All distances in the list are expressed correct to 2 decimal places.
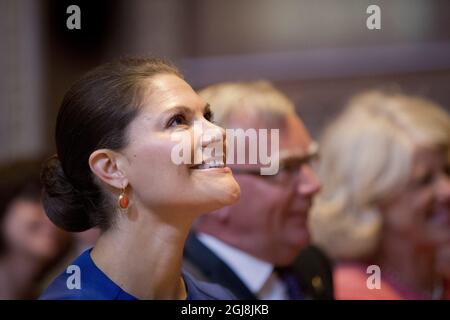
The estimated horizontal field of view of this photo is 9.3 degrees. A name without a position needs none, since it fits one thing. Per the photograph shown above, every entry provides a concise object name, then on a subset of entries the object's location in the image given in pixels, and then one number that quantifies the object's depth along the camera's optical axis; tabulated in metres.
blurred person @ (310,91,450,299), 4.08
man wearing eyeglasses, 3.83
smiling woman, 3.51
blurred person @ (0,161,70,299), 3.97
